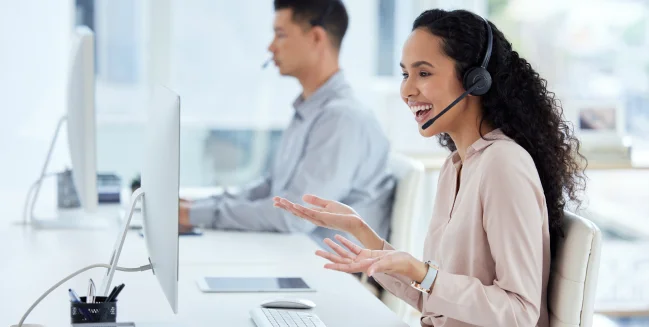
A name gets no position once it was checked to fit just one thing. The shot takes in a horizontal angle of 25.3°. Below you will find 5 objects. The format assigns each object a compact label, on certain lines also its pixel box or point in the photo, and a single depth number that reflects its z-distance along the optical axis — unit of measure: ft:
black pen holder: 8.48
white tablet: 9.74
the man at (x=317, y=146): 12.33
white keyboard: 8.66
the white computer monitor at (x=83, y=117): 10.90
